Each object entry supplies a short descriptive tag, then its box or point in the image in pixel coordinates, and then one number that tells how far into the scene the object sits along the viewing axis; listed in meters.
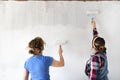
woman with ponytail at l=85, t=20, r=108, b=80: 2.20
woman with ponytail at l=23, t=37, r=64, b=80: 2.22
